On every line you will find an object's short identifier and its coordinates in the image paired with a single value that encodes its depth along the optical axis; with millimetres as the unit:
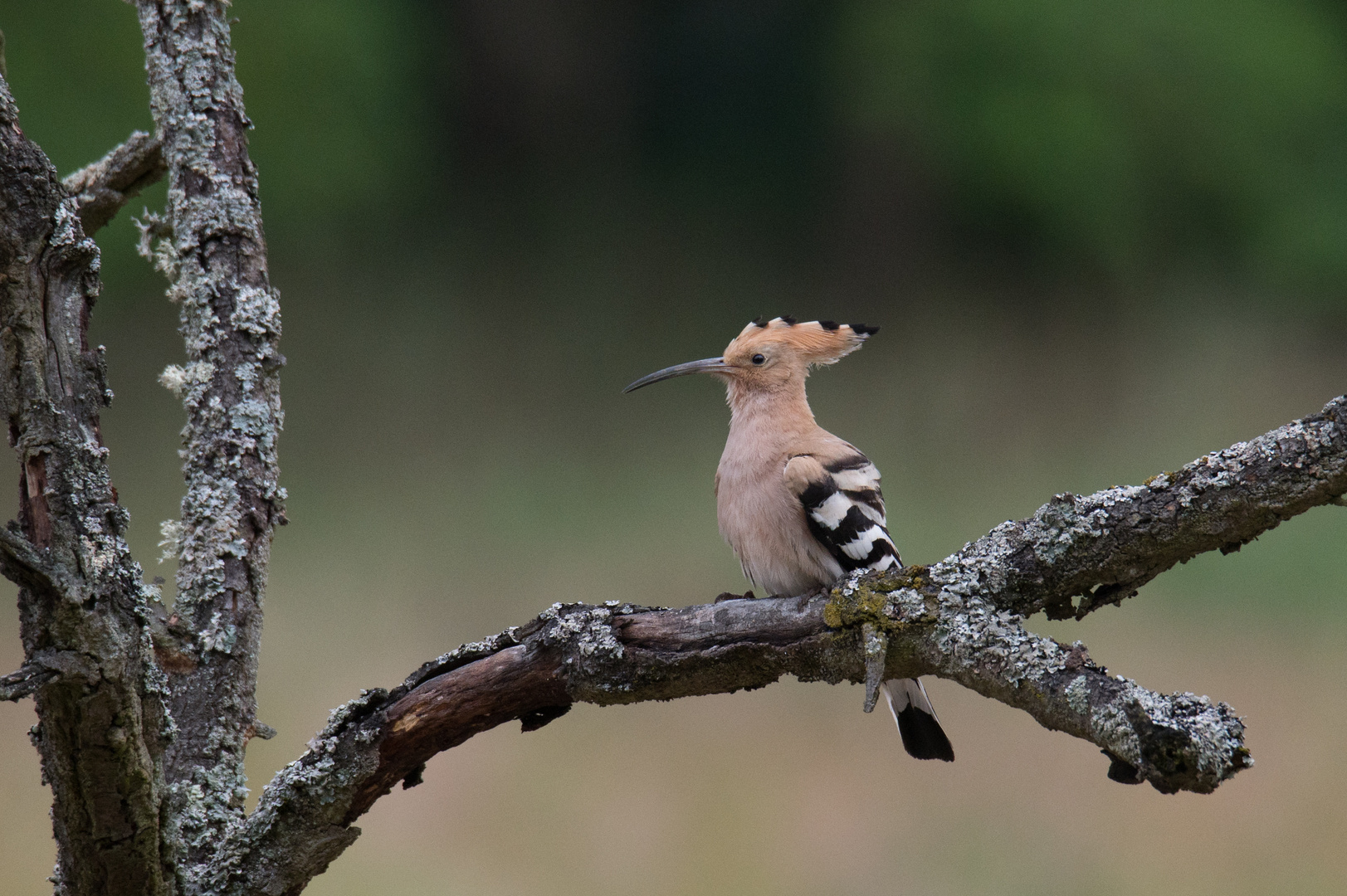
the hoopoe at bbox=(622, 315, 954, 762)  10472
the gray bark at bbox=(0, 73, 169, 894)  10283
